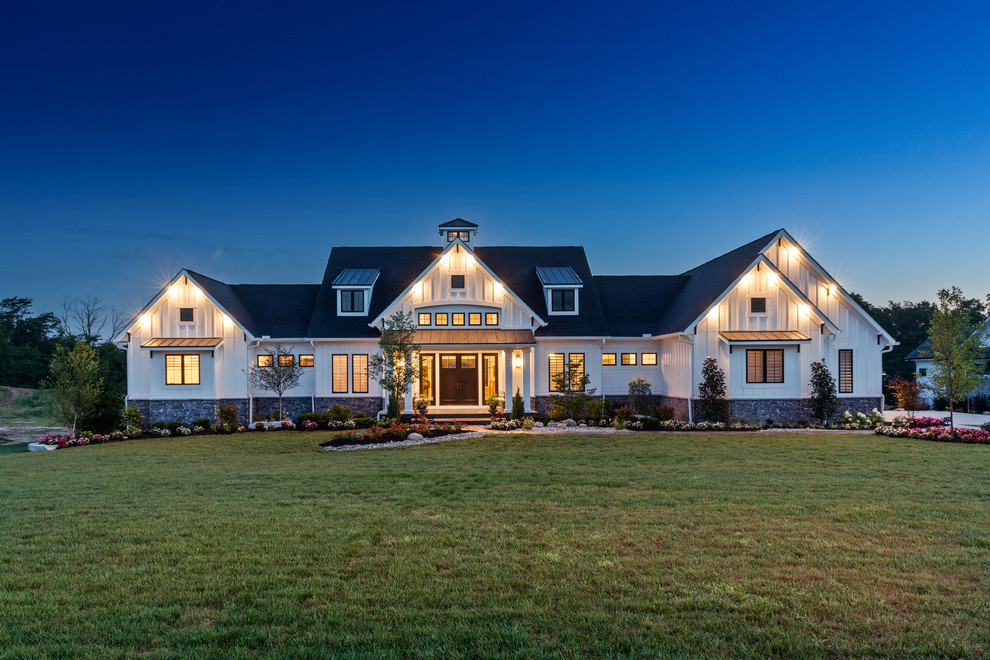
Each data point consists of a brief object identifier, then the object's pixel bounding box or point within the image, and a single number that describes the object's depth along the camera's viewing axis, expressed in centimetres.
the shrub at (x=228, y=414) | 2105
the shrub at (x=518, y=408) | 2041
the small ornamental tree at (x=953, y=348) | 1802
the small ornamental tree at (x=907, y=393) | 2242
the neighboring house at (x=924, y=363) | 3145
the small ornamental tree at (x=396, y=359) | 1934
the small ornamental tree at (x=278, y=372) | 2178
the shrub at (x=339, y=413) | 2097
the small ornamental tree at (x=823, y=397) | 2052
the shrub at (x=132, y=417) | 2059
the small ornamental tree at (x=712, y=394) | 2048
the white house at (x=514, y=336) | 2136
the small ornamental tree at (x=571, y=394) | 2117
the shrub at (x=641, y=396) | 2248
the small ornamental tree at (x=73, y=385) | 1892
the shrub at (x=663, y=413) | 2181
